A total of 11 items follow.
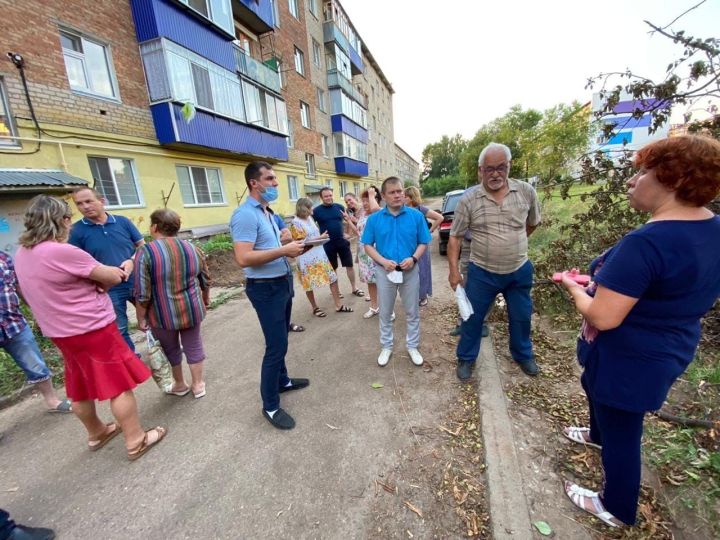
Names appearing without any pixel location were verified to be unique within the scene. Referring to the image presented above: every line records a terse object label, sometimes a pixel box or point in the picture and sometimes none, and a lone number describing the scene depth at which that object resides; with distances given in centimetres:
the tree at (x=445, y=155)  6750
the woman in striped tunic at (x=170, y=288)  266
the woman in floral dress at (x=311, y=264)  480
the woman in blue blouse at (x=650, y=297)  119
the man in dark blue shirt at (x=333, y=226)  535
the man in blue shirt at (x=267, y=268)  237
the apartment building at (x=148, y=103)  620
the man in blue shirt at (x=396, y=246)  320
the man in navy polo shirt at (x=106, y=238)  313
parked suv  815
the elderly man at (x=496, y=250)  274
